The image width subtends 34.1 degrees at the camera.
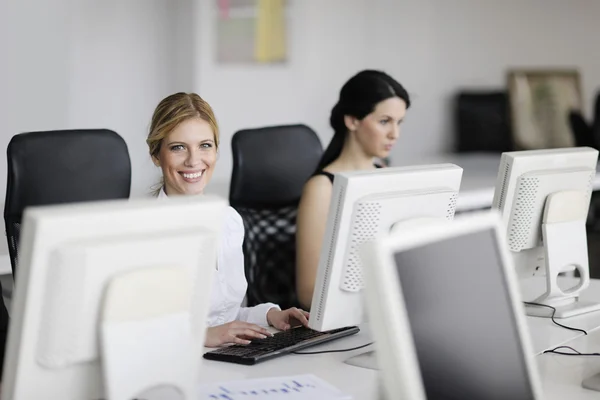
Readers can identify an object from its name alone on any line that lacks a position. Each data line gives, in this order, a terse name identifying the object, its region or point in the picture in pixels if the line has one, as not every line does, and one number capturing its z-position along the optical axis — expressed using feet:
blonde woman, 8.31
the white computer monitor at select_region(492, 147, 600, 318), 8.12
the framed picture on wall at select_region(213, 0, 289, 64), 19.22
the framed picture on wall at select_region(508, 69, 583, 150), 25.52
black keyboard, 6.95
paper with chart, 6.10
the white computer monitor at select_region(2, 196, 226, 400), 4.61
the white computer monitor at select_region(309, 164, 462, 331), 6.41
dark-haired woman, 10.71
